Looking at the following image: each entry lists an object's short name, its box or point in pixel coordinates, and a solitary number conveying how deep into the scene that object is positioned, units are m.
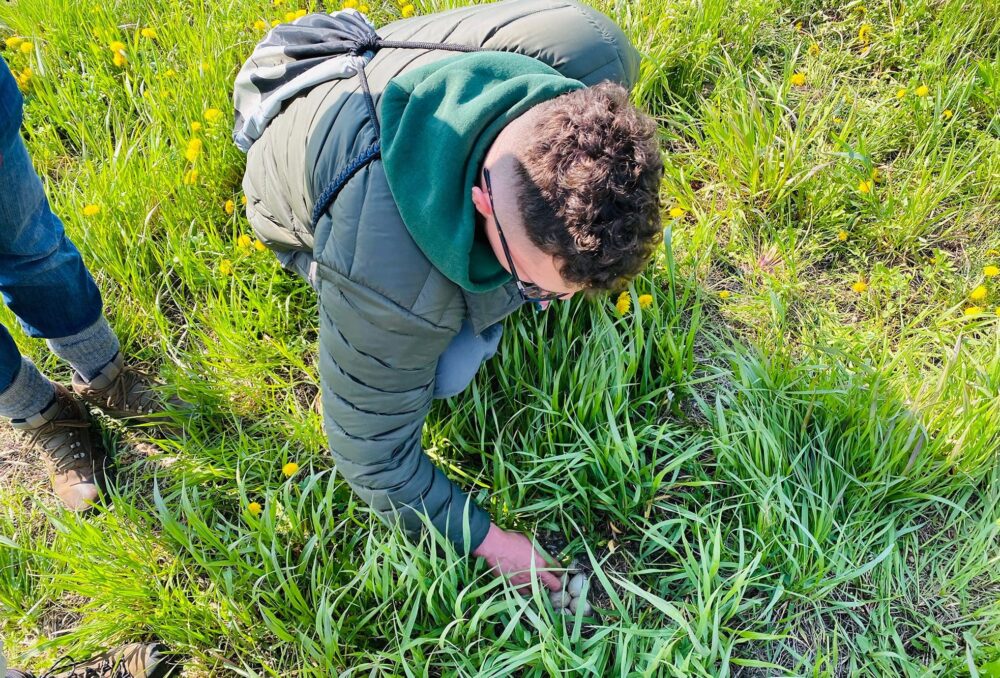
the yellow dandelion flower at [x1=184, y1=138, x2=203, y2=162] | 2.13
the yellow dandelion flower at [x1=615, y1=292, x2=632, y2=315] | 1.94
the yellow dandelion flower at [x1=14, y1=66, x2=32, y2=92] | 2.52
